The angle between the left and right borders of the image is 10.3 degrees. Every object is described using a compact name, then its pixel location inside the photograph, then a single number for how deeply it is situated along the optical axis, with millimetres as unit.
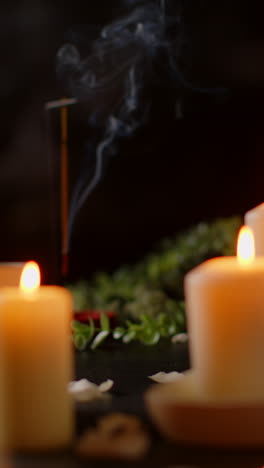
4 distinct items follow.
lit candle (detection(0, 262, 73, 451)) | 1144
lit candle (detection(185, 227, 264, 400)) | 1178
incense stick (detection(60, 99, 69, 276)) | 2583
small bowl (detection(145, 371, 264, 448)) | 1133
